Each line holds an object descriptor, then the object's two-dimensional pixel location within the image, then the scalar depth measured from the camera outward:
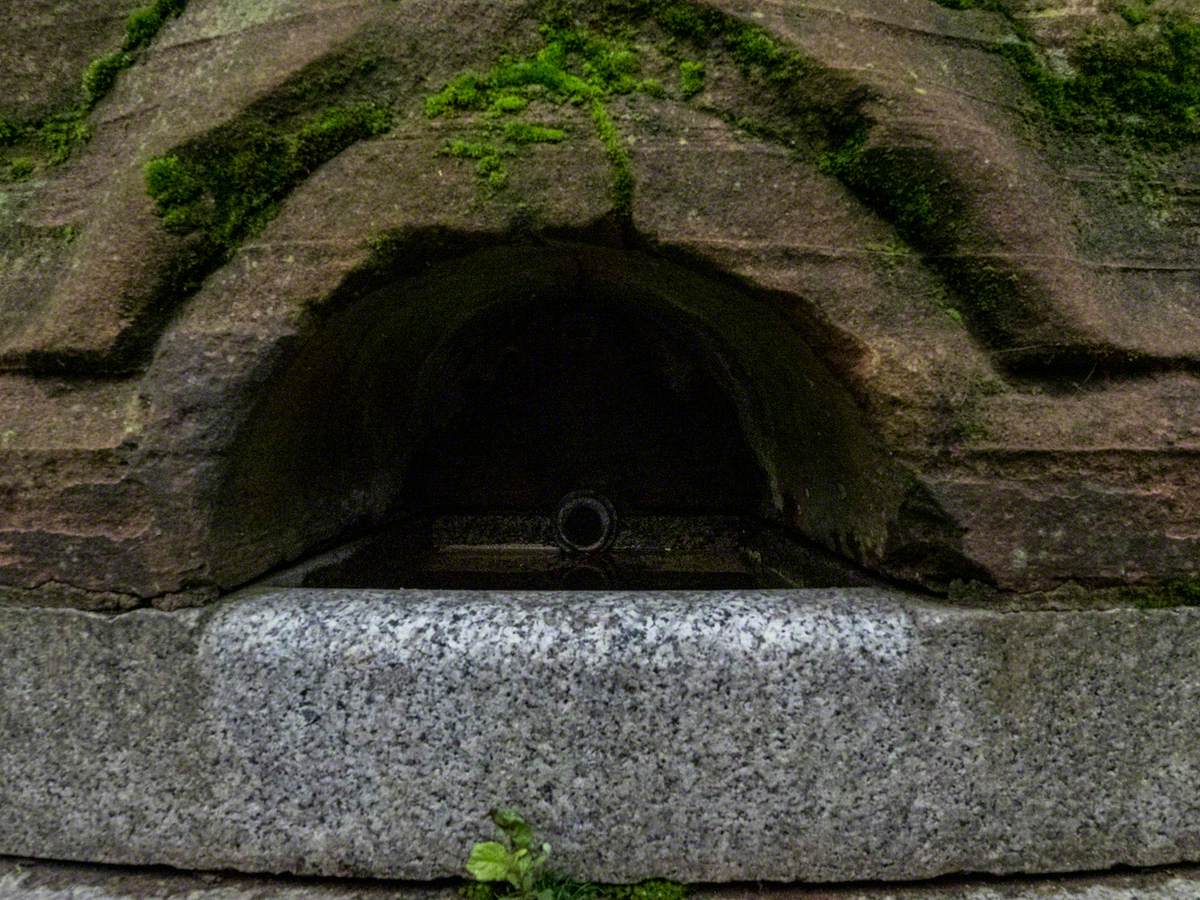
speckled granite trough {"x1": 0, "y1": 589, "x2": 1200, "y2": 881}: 0.60
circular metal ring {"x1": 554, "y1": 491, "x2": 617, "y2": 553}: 1.19
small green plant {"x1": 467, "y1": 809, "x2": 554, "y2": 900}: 0.56
